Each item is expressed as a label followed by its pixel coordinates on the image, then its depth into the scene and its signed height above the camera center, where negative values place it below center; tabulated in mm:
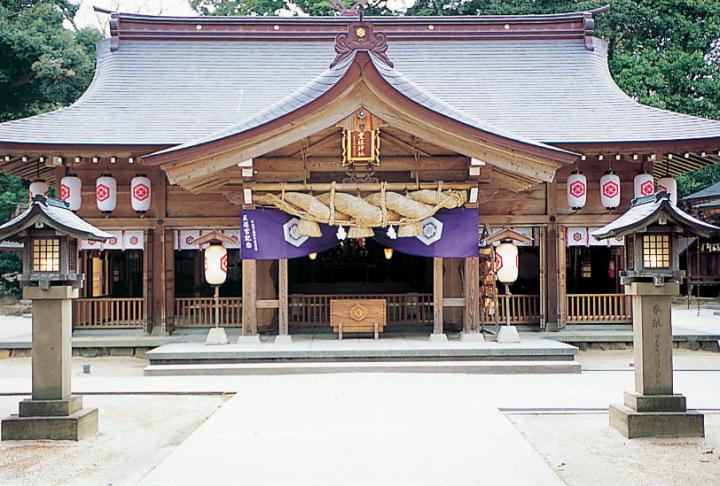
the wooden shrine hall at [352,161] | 11523 +1999
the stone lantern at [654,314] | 6910 -653
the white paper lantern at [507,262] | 12406 -47
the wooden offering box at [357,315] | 12773 -1074
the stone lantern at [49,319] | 7008 -622
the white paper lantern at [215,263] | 12367 -1
